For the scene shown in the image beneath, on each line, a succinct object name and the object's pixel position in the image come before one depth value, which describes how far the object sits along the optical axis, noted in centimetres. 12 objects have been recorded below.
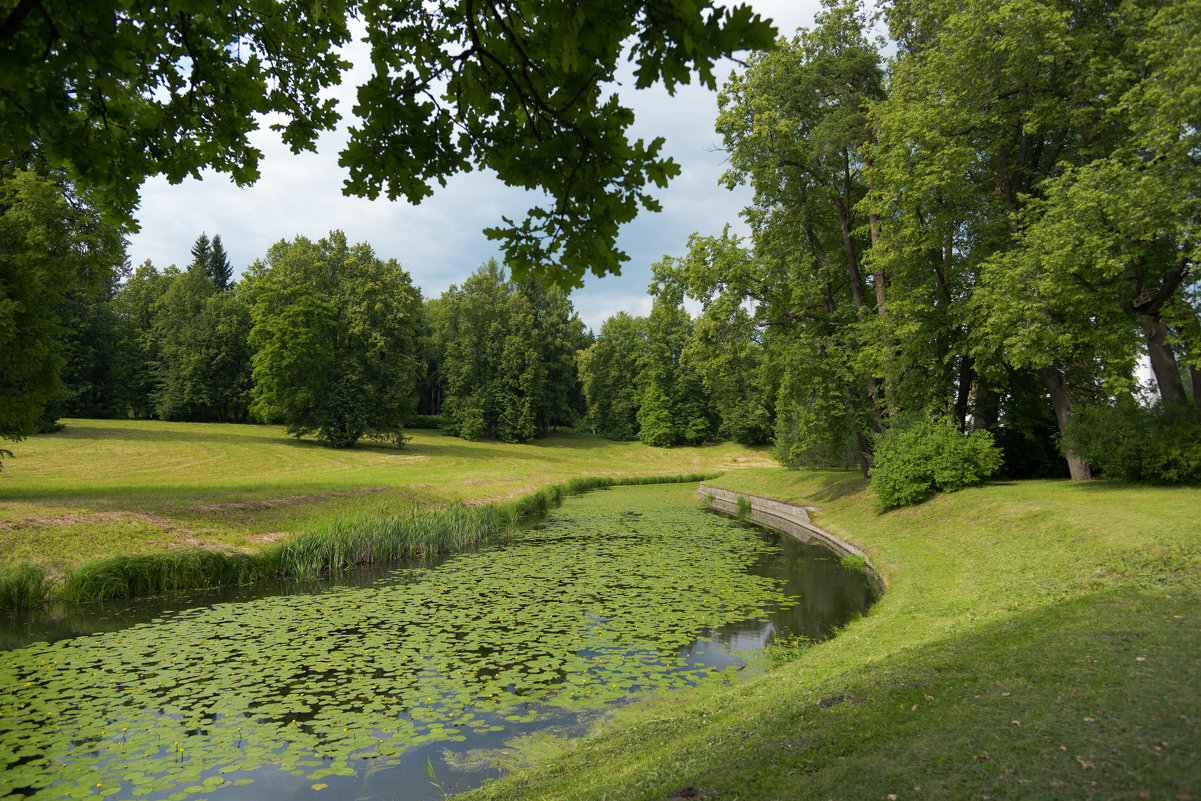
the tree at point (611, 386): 6888
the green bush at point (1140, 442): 1320
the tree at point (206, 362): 4653
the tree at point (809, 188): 2155
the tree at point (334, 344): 3959
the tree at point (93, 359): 4344
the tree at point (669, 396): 6397
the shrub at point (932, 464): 1716
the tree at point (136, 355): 4753
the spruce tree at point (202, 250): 8031
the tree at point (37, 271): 1452
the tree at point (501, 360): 5722
